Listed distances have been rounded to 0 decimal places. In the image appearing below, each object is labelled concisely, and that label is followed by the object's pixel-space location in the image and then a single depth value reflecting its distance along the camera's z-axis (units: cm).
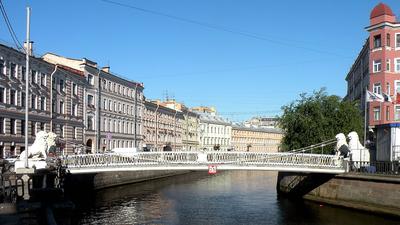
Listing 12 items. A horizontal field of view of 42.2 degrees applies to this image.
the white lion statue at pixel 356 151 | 3481
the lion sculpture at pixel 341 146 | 3524
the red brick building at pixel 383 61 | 4822
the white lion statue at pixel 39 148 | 3044
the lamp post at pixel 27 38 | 2528
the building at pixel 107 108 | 6350
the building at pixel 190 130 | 11175
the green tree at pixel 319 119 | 4344
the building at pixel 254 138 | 14598
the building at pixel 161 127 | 8644
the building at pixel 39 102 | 4522
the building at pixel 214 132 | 12481
